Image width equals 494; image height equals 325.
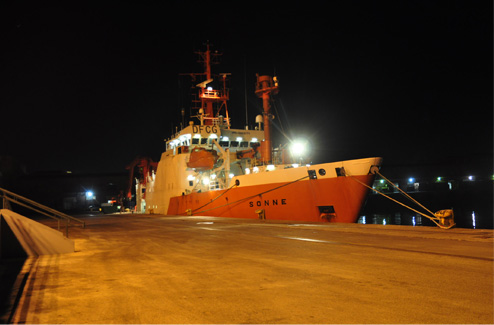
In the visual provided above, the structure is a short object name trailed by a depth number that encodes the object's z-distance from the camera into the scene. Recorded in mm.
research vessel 17045
